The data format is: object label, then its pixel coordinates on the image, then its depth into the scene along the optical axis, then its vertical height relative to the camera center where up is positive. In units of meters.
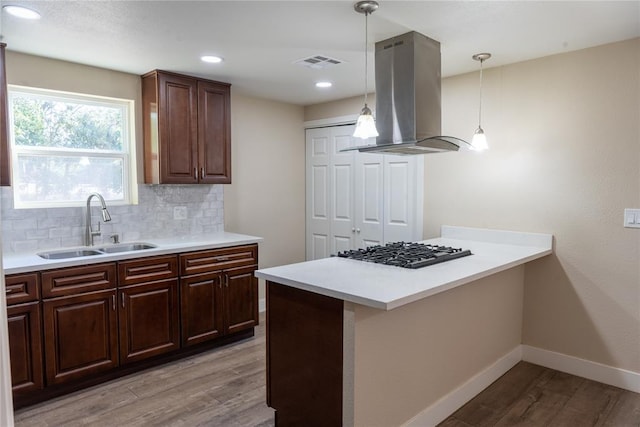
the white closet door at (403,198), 3.80 -0.10
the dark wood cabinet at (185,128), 3.34 +0.49
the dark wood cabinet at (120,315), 2.54 -0.91
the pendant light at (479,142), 2.78 +0.31
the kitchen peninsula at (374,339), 1.92 -0.80
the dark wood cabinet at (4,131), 2.50 +0.36
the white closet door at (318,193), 4.65 -0.07
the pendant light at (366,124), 2.37 +0.36
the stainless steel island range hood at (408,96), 2.50 +0.57
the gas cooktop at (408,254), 2.40 -0.42
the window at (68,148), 3.02 +0.31
